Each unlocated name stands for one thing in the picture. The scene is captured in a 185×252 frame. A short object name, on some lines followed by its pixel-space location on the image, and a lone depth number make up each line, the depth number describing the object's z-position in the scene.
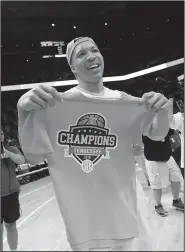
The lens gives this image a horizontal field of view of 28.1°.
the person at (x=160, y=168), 2.53
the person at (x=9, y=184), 1.92
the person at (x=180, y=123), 2.61
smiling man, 1.25
